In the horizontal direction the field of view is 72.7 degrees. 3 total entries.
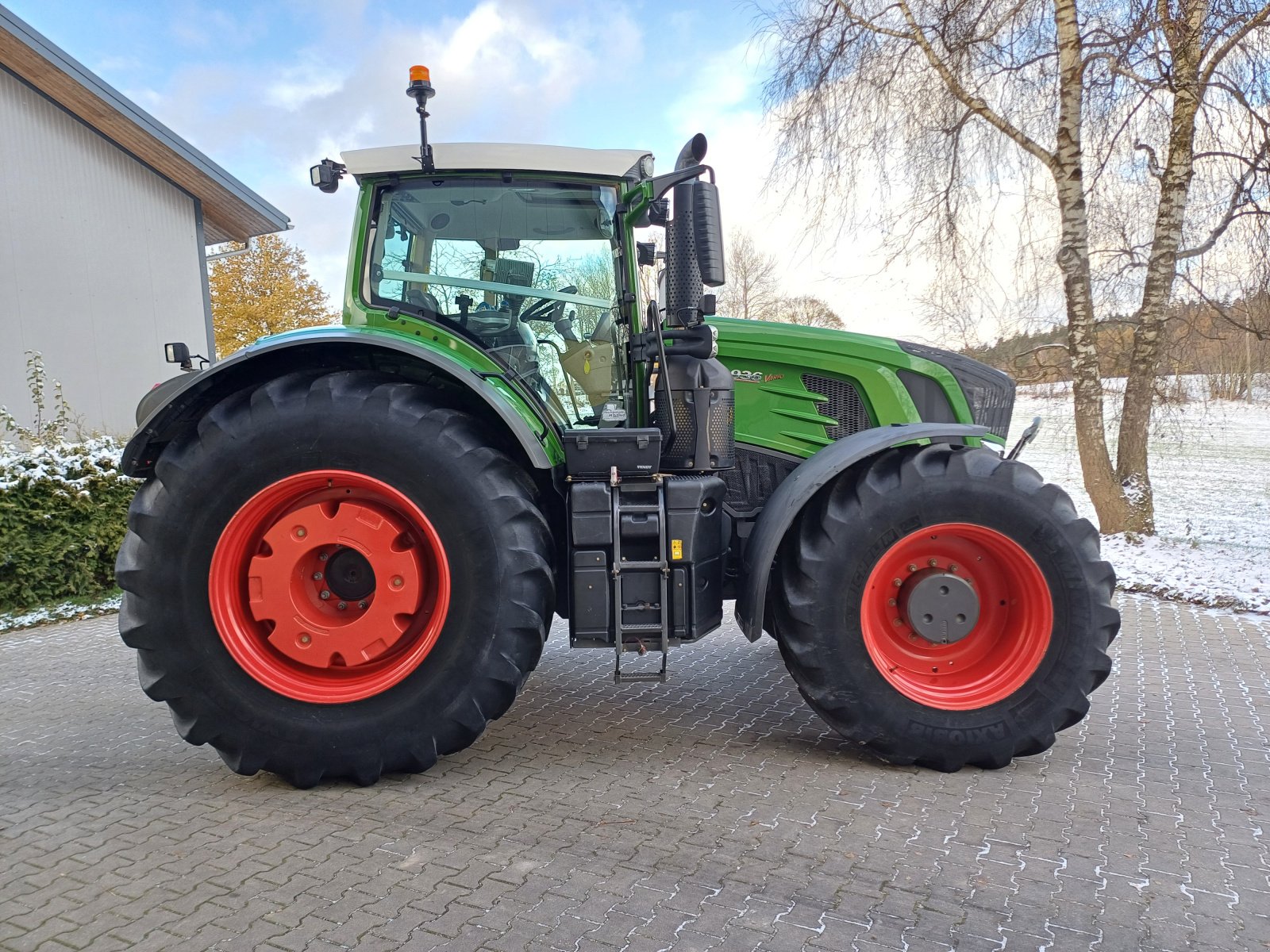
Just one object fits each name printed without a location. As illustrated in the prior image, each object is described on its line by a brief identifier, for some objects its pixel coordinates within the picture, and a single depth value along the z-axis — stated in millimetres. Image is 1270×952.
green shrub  6145
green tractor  3061
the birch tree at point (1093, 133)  7273
